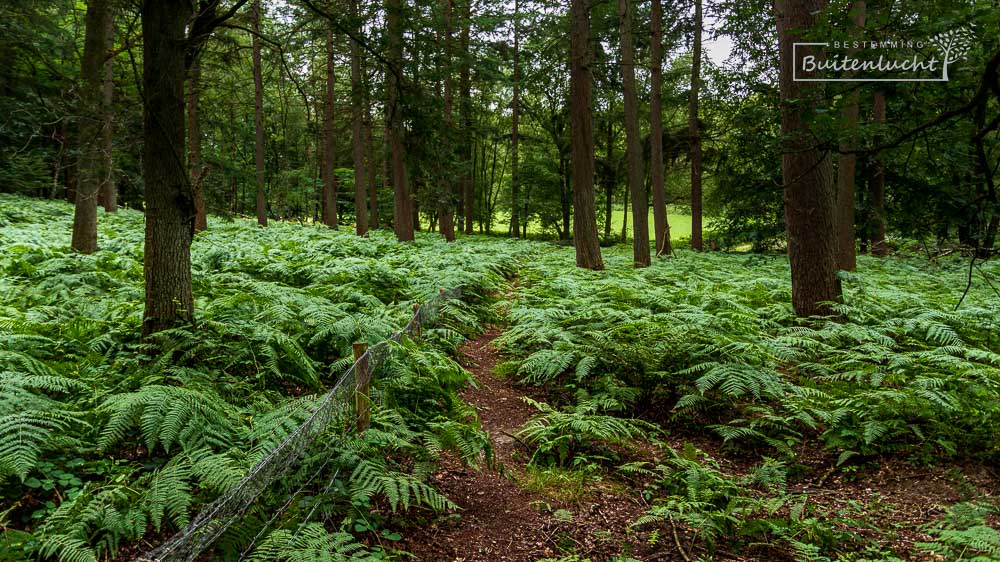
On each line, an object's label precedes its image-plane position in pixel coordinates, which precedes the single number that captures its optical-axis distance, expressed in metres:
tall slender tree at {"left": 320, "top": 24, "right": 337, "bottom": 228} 18.25
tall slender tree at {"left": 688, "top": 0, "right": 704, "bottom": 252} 16.83
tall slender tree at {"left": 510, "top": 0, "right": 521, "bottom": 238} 23.50
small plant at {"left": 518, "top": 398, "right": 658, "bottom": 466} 4.41
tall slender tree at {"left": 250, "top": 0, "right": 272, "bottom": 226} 17.62
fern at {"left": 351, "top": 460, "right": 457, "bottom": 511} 3.06
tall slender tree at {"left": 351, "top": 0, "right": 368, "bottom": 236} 18.21
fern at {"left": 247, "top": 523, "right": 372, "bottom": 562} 2.45
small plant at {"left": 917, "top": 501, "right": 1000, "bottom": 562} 2.73
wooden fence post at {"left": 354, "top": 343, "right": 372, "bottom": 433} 3.79
